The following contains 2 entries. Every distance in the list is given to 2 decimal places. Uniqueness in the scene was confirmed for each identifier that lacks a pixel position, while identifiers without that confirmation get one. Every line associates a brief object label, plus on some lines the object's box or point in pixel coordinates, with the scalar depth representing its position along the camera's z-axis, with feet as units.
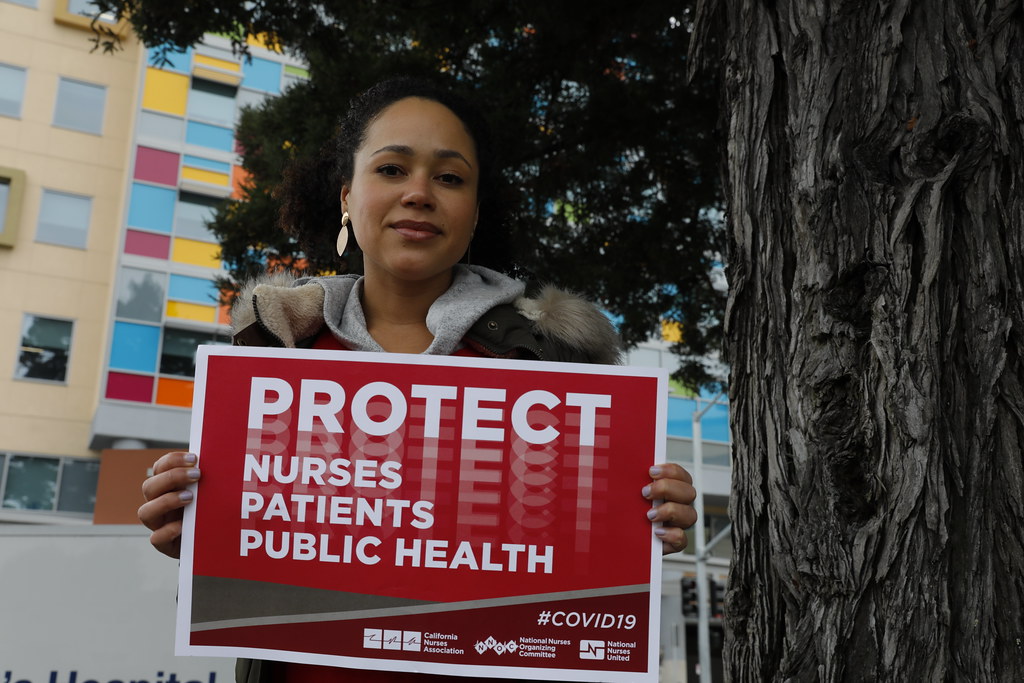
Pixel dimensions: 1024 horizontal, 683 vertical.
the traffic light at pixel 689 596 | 71.56
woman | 6.61
